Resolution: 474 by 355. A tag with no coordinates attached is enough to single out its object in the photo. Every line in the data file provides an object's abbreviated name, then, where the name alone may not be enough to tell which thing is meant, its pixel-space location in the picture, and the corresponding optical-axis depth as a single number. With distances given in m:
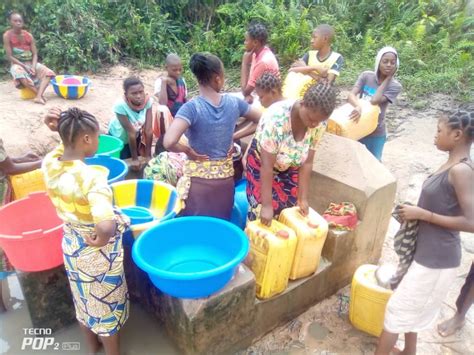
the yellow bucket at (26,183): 3.03
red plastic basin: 2.25
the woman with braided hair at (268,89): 2.98
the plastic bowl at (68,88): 6.47
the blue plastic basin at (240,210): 3.36
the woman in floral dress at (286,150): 2.25
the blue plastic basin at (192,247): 2.25
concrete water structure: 2.37
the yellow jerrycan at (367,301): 2.62
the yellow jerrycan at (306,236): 2.54
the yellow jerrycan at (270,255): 2.45
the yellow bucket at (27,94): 6.44
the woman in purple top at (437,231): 1.96
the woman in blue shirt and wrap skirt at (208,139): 2.47
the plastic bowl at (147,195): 2.99
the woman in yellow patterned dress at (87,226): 1.92
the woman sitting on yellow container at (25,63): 6.27
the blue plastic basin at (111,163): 3.42
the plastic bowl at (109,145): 3.75
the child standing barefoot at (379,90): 3.65
